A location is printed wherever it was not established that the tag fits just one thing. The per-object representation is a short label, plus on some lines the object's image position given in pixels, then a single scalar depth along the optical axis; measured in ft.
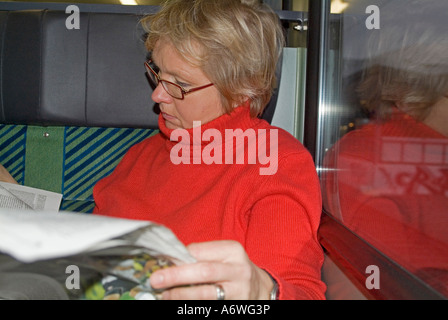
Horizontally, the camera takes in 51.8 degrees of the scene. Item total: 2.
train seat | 4.80
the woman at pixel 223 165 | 3.02
